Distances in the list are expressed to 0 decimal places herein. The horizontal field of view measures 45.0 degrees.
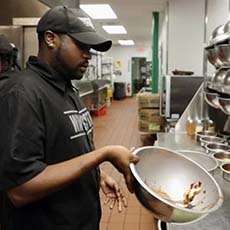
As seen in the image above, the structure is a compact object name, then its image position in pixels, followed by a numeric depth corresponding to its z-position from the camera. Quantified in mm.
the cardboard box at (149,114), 4978
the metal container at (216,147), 2121
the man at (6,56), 2011
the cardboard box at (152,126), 4961
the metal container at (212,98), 2273
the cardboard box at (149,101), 5002
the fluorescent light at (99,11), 5458
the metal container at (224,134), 2463
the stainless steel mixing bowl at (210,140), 2365
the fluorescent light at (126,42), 12520
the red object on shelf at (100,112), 8393
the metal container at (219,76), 2106
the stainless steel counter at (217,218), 1152
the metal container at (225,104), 1876
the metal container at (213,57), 2169
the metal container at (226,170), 1508
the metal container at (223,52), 1904
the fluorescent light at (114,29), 8330
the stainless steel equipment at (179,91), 3467
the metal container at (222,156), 1900
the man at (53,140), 854
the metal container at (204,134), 2536
